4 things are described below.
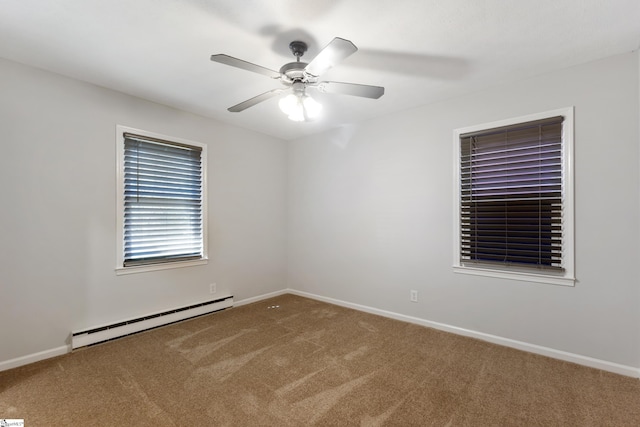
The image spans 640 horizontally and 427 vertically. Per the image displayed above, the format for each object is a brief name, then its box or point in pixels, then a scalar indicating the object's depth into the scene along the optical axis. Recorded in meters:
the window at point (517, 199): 2.52
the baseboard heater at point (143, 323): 2.70
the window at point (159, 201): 3.03
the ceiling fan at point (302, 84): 1.78
